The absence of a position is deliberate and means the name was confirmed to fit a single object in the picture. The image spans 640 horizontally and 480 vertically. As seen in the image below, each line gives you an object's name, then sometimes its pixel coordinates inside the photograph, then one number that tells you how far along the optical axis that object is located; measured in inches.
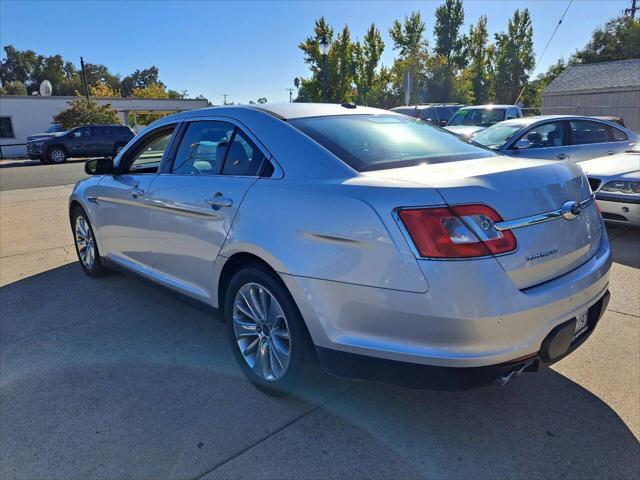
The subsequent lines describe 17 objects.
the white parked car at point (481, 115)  540.1
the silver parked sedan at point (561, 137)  298.2
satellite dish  1489.9
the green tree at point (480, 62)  2166.6
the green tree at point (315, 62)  1504.7
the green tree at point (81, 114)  1154.7
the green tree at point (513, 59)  2158.0
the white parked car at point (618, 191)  231.6
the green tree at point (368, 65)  1628.9
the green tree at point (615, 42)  1844.2
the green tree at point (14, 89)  2837.1
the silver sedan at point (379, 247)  80.9
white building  1167.6
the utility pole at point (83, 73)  1306.6
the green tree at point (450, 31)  2235.5
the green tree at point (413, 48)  1829.5
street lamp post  703.7
